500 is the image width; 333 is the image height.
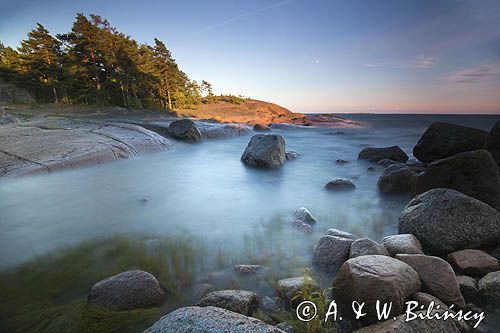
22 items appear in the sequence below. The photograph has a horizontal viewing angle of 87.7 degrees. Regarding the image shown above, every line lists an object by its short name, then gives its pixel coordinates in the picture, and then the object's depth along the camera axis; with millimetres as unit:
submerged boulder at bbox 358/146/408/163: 10180
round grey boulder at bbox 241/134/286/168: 9961
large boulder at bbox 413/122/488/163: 7312
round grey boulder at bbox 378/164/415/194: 6289
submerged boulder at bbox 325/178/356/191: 7190
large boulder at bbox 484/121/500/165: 6066
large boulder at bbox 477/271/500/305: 2604
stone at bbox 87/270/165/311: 2750
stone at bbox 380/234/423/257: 3203
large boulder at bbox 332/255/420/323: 2346
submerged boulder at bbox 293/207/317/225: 4977
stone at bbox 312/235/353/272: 3377
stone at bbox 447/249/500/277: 2994
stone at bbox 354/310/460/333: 2020
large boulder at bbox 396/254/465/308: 2553
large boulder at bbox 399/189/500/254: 3381
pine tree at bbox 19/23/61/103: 27156
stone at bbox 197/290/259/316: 2574
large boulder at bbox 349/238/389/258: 3104
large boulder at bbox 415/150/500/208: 4320
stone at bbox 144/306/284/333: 1833
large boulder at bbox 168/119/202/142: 15420
